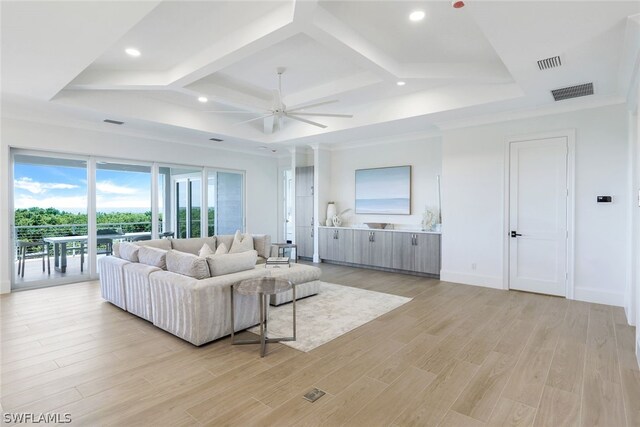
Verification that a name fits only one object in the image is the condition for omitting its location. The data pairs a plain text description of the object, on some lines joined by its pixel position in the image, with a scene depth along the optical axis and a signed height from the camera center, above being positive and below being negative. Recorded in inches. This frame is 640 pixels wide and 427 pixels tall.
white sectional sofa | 126.3 -37.9
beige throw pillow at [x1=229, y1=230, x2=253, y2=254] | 214.8 -22.6
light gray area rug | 137.9 -52.6
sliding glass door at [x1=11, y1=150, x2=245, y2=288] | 215.9 +1.2
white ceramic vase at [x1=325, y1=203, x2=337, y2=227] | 315.6 -3.8
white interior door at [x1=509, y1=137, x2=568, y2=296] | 194.2 -3.9
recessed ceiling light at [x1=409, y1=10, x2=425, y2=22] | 120.7 +74.0
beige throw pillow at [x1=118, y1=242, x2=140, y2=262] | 170.2 -22.1
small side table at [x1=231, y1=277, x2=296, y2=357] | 122.1 -31.2
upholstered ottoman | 180.1 -41.1
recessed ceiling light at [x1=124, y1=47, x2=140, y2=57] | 151.2 +75.7
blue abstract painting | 279.0 +17.6
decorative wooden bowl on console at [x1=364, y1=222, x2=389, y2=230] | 286.2 -13.3
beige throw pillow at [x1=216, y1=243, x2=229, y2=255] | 178.1 -21.6
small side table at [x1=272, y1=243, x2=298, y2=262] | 252.7 -28.6
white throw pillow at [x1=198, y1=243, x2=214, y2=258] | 166.3 -21.3
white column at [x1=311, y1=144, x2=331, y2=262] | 318.7 +21.8
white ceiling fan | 169.2 +55.9
